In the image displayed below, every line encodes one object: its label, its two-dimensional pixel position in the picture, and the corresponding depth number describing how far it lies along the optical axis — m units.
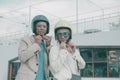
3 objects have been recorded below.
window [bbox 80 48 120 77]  9.45
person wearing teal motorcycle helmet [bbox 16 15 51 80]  1.73
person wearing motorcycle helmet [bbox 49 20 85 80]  1.69
